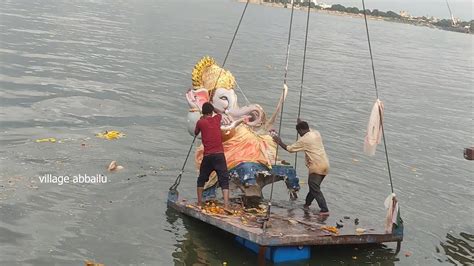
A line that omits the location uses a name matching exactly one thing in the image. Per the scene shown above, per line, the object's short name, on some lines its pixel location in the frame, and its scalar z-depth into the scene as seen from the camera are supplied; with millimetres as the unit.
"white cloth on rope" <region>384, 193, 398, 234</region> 10875
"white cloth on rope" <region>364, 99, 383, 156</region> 11362
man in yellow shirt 11367
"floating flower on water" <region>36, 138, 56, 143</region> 15688
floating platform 9875
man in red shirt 11203
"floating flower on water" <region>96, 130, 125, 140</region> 16922
